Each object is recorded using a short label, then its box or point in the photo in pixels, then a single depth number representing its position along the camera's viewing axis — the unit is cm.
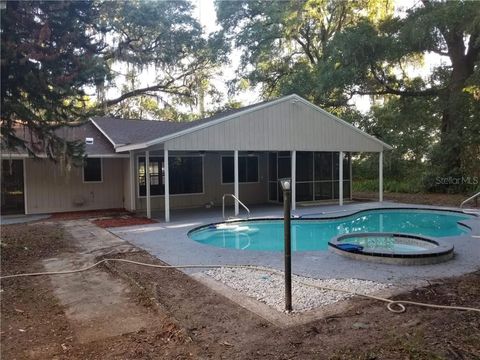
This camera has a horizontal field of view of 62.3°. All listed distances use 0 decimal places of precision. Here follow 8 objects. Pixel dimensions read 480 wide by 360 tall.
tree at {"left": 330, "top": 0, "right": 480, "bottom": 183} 1532
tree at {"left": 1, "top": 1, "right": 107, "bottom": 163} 601
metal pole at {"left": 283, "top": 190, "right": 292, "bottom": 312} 391
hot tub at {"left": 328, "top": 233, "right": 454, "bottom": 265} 613
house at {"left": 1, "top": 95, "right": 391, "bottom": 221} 1202
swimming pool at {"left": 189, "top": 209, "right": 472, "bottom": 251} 931
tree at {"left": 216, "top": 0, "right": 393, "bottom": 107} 1950
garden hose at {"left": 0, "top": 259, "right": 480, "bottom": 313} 405
